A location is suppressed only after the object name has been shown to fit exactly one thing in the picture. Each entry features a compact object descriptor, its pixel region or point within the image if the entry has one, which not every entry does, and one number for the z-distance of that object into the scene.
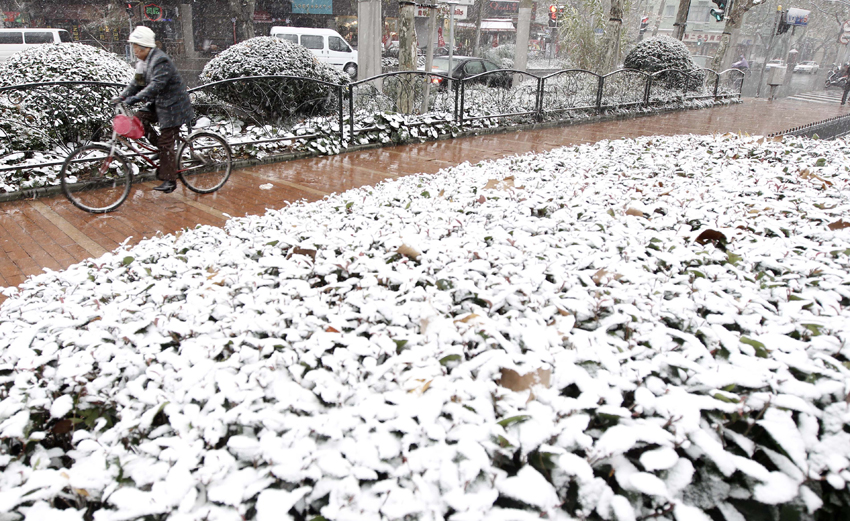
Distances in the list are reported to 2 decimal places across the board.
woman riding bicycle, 5.10
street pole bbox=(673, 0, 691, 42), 20.03
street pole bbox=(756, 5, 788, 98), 21.65
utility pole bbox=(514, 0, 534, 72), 15.90
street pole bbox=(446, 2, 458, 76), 9.77
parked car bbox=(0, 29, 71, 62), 20.31
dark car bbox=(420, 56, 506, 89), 19.33
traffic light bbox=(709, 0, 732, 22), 18.90
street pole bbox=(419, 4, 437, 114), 10.17
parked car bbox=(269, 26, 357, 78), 22.58
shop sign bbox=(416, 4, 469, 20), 11.59
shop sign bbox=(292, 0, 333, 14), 32.81
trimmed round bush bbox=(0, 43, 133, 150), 6.09
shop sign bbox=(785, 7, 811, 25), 21.33
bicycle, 5.20
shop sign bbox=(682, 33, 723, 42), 51.31
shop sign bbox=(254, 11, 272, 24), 33.16
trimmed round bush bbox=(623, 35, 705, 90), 15.96
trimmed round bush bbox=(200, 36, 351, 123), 8.54
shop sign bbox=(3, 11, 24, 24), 30.41
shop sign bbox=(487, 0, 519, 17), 51.78
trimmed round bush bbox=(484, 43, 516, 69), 32.00
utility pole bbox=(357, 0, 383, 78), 10.16
